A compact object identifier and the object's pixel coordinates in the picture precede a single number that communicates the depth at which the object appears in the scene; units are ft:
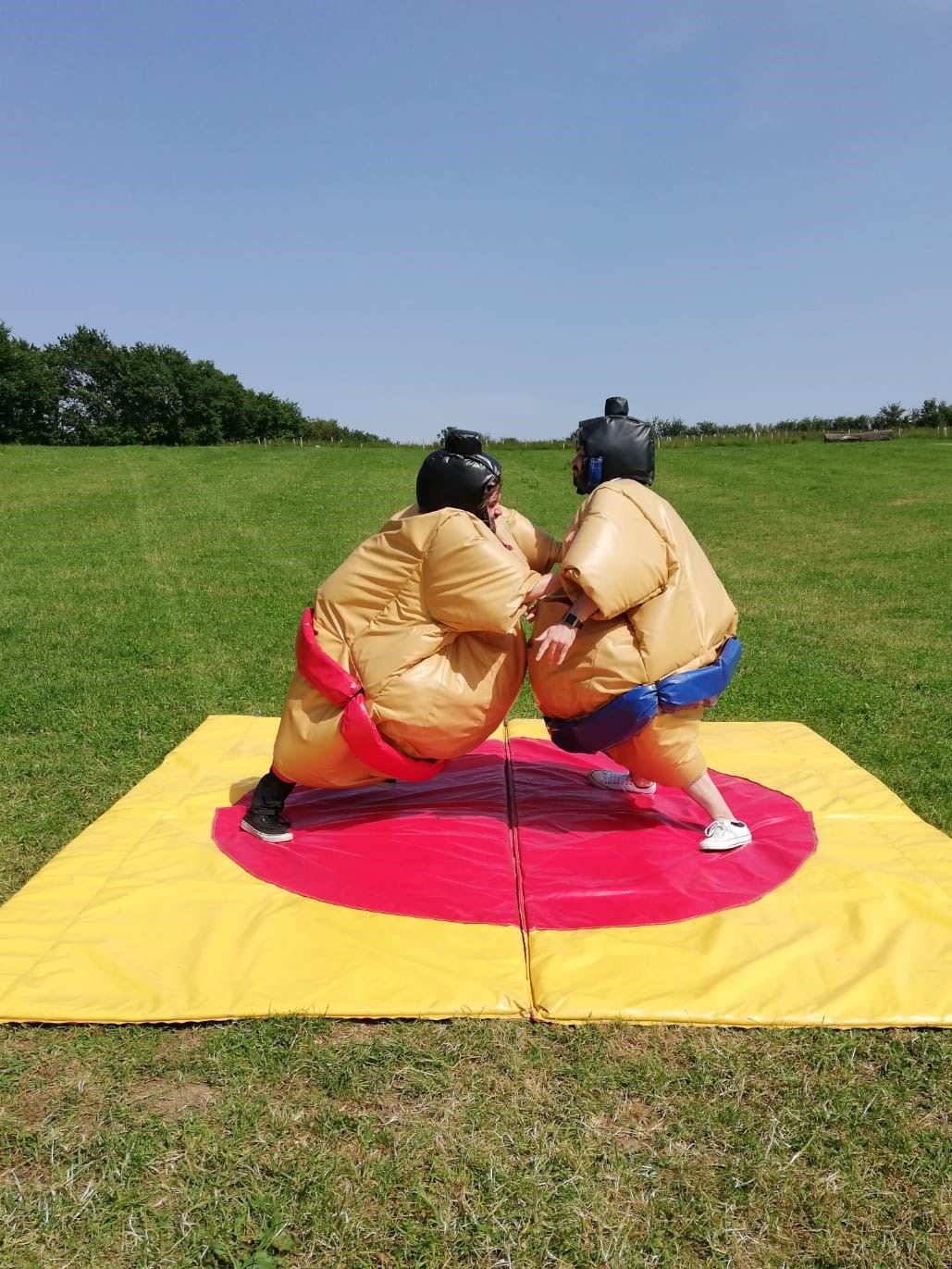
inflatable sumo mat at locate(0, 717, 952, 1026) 8.93
